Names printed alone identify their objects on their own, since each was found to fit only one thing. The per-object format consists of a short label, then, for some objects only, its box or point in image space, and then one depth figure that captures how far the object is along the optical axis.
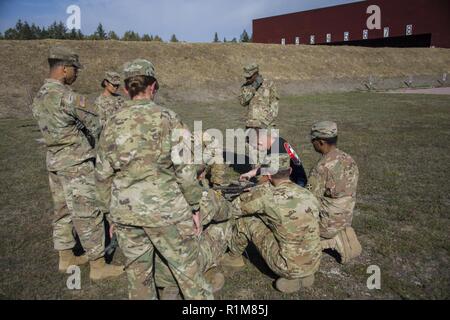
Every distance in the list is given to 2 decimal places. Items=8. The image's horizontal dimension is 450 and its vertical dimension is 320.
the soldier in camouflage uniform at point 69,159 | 3.94
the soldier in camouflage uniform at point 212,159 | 6.20
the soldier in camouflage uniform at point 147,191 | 2.93
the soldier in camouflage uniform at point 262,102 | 7.64
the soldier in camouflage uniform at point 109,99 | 5.88
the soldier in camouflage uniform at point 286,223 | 3.72
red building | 40.44
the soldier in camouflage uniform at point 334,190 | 4.38
